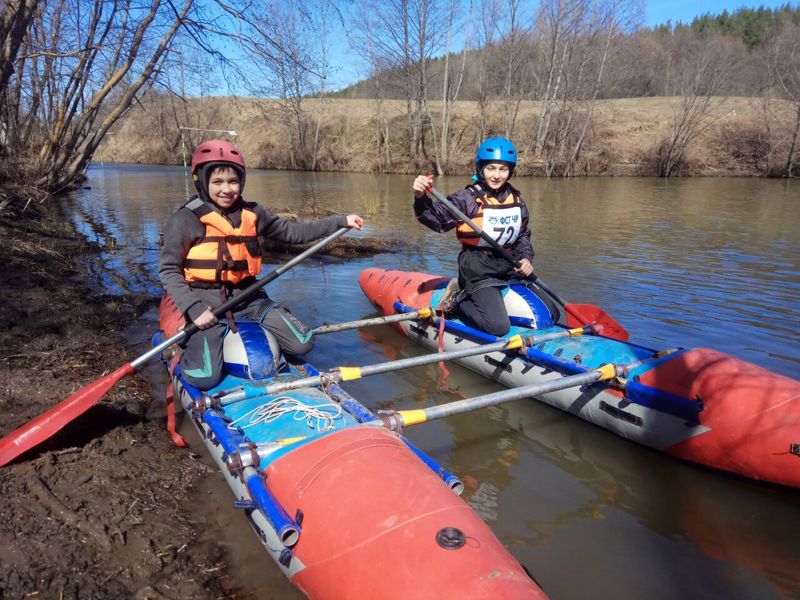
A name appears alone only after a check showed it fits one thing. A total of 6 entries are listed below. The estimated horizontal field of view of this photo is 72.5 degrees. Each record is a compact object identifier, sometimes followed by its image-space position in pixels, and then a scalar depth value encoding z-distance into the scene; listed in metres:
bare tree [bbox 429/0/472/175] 31.00
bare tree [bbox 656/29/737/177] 28.97
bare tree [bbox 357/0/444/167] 29.69
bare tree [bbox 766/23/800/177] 26.69
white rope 2.99
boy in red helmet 3.48
